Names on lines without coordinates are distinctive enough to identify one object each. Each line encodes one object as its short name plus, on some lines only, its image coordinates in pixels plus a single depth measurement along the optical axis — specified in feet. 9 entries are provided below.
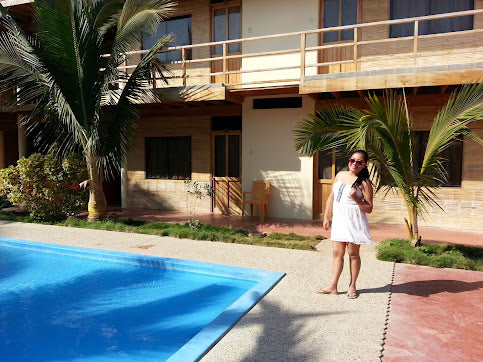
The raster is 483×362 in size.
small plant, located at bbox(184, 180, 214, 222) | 36.70
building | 27.81
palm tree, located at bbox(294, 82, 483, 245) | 18.62
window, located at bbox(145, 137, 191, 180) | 38.50
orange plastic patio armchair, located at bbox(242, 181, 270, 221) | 32.48
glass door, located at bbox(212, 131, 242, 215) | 36.30
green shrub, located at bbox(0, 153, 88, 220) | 31.24
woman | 13.64
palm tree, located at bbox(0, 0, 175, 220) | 26.37
